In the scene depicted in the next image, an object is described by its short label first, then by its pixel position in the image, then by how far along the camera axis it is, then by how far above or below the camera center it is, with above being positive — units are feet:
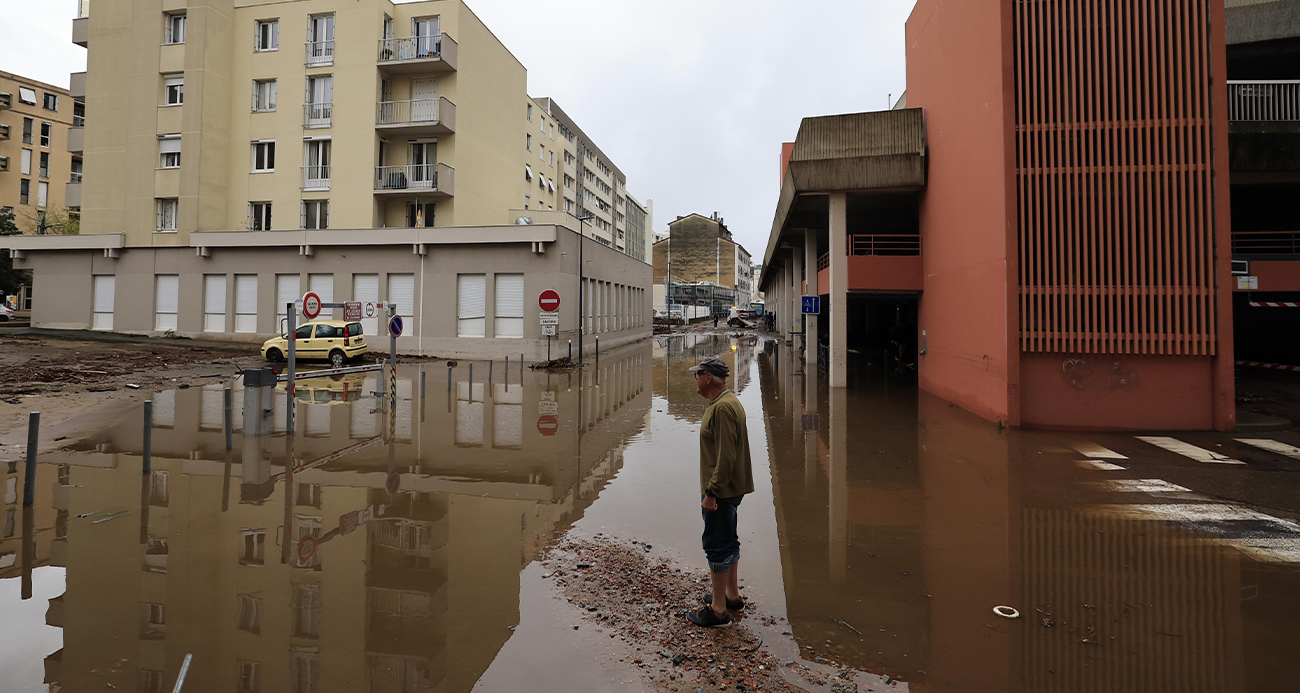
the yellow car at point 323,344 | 76.07 +2.86
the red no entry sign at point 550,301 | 73.31 +7.70
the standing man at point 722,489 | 14.52 -2.69
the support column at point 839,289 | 61.67 +7.69
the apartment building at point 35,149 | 182.81 +63.49
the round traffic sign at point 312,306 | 41.91 +4.02
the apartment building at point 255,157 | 96.12 +32.24
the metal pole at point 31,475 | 21.67 -3.57
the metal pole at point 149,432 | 25.50 -2.49
